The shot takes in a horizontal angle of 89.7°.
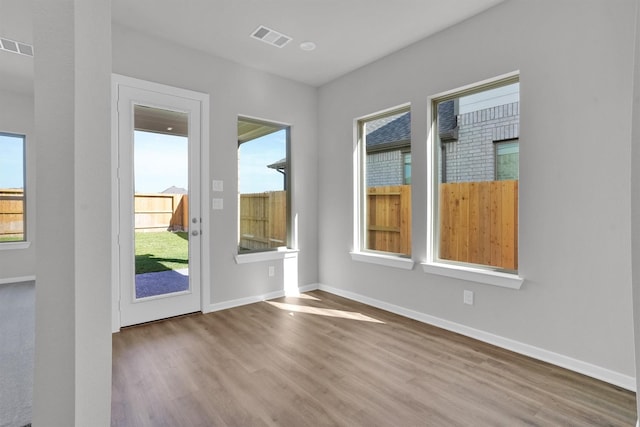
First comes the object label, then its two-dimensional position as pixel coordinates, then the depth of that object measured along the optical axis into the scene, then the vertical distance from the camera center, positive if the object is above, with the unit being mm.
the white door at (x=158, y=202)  3043 +103
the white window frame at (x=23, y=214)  4554 -23
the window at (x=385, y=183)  3555 +339
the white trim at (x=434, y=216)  2873 -47
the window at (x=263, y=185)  3877 +336
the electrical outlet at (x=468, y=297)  2869 -774
